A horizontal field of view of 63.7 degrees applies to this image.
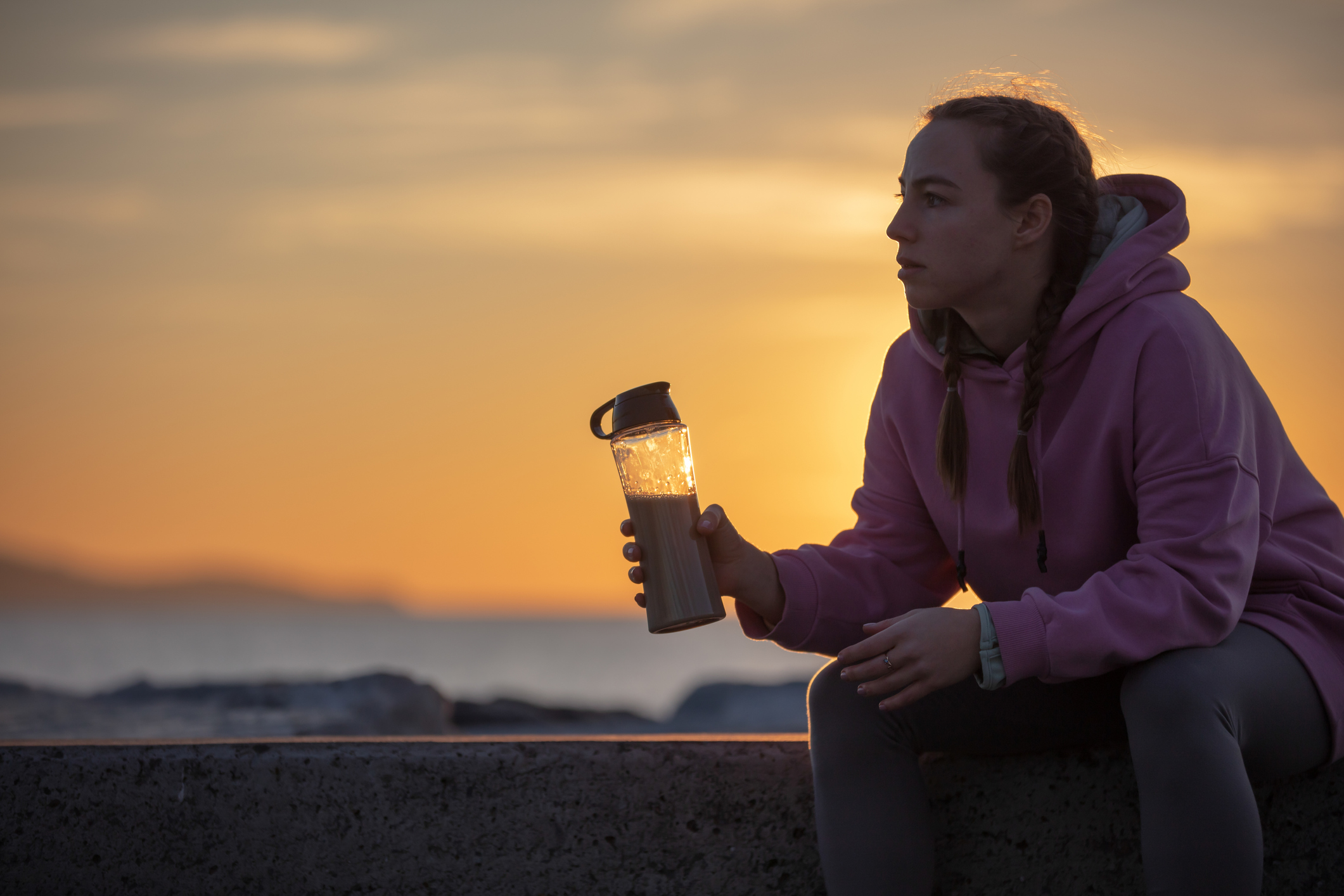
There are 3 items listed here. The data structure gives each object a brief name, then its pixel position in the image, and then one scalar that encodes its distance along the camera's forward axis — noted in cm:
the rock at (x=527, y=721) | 1311
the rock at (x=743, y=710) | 1398
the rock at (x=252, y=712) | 1002
